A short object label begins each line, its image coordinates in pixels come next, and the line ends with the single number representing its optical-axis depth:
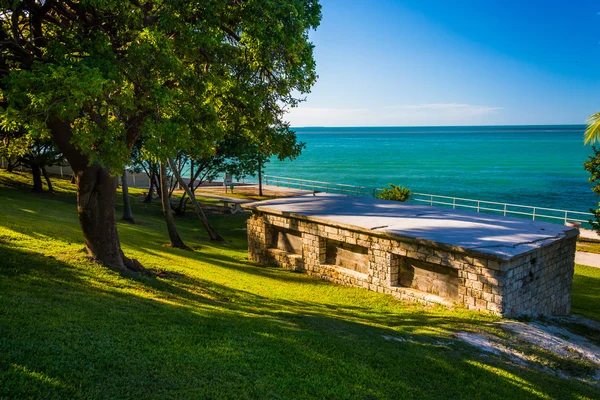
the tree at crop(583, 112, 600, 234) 15.87
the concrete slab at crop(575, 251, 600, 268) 20.11
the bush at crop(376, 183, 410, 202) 27.88
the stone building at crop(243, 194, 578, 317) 11.21
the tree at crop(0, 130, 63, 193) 26.36
